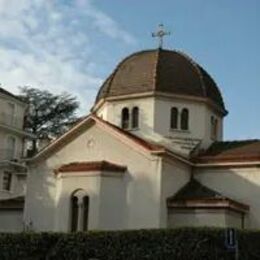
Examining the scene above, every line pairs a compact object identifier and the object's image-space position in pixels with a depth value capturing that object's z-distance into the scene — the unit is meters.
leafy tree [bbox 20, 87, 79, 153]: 85.00
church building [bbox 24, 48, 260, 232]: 36.88
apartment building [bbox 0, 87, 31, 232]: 67.00
